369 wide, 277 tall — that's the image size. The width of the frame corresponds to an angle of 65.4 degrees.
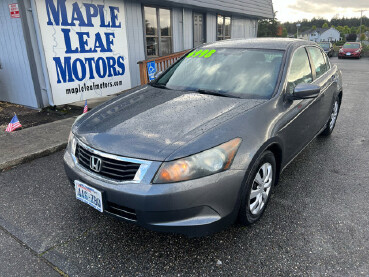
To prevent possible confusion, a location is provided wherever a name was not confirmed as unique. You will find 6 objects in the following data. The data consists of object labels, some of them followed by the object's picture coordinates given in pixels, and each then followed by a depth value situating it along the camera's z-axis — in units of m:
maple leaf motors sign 6.14
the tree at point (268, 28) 48.91
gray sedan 1.97
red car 25.30
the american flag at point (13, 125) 4.94
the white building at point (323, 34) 97.31
